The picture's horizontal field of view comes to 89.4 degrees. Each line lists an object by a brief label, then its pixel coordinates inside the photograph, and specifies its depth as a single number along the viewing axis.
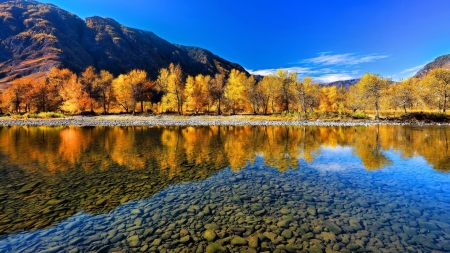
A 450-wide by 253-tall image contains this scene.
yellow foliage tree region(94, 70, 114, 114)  76.44
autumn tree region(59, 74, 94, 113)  72.12
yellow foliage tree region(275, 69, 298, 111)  78.06
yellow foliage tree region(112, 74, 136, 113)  72.62
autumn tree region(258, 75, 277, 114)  77.81
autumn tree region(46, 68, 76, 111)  78.44
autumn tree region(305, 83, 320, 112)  83.23
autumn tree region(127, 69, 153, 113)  73.31
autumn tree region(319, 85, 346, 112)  101.56
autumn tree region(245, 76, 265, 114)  76.25
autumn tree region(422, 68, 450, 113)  63.31
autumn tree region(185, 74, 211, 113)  75.83
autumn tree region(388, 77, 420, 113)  75.31
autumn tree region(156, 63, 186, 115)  74.19
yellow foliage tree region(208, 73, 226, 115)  78.56
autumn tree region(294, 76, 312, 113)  76.06
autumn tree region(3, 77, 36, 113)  73.31
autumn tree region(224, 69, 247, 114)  74.25
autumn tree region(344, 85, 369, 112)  68.05
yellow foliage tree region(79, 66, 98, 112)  77.94
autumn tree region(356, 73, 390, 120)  59.92
